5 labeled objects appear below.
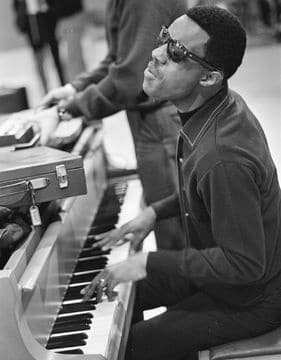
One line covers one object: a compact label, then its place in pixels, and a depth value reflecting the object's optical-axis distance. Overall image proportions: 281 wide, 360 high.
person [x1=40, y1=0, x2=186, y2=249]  3.05
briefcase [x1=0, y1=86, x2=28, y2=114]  4.04
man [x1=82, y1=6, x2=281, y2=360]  2.30
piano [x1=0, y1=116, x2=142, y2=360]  2.18
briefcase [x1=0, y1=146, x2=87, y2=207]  2.39
